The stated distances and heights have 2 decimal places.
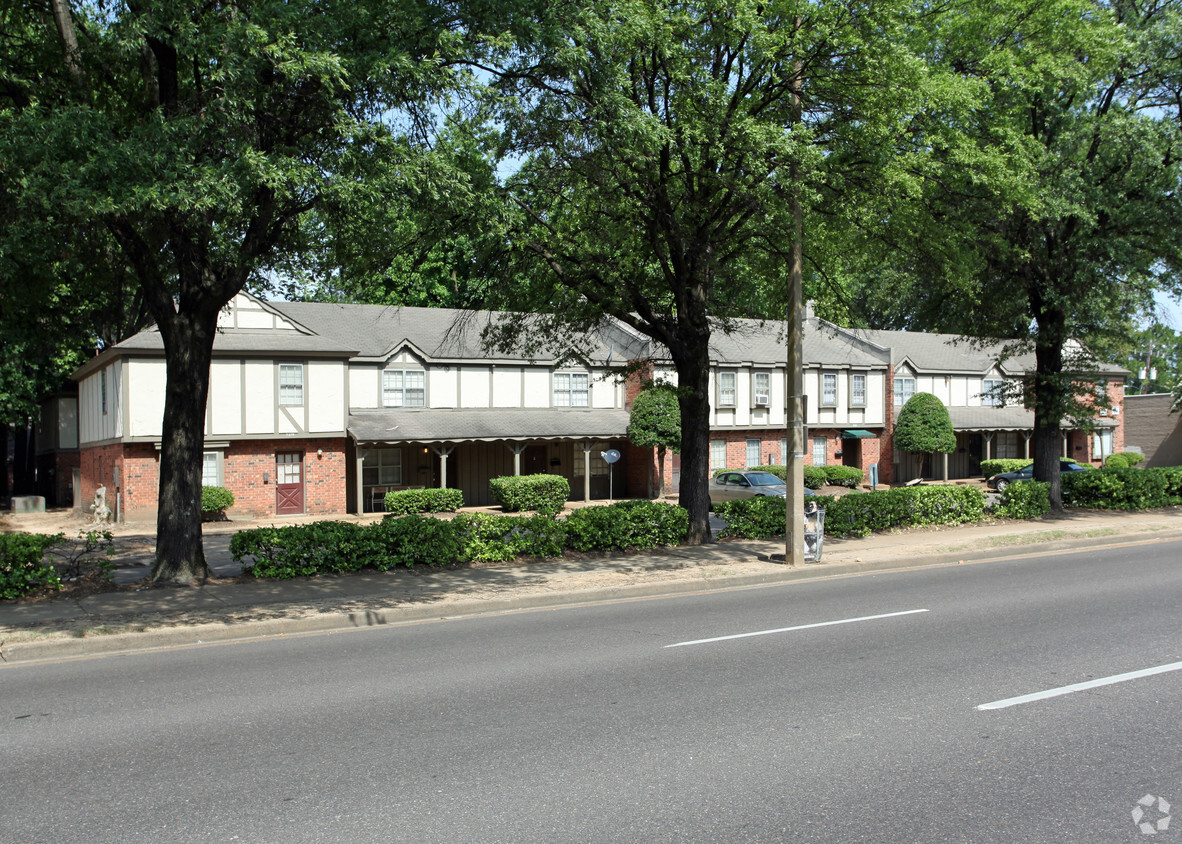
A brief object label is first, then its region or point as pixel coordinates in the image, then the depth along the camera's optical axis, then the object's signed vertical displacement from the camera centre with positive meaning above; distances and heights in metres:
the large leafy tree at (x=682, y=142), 13.22 +4.75
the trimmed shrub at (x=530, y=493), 31.36 -1.82
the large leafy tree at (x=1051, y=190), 17.12 +5.20
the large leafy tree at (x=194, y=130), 10.26 +3.94
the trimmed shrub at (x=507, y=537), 15.16 -1.67
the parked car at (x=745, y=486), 28.66 -1.50
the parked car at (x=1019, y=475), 37.09 -1.61
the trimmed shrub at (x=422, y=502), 29.55 -1.98
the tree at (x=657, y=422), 34.31 +0.73
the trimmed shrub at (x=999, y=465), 44.15 -1.34
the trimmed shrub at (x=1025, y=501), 22.28 -1.60
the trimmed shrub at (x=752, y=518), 18.58 -1.64
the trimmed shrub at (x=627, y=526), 16.33 -1.61
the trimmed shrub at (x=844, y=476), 40.12 -1.65
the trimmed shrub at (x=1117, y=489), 24.94 -1.47
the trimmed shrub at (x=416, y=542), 14.39 -1.65
